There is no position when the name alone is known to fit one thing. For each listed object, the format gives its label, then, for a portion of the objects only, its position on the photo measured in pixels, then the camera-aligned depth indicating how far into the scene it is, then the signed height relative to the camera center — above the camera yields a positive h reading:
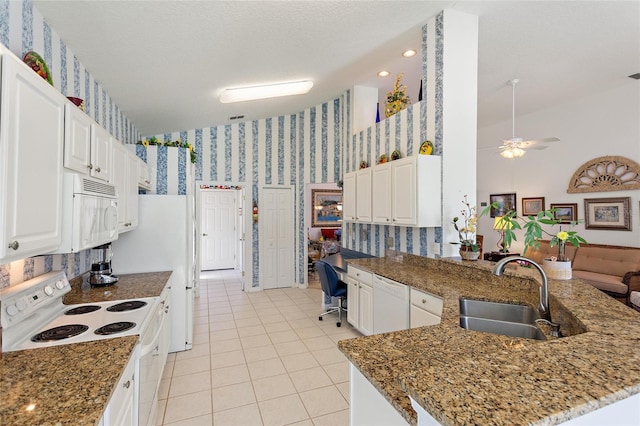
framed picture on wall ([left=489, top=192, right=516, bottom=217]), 6.52 +0.33
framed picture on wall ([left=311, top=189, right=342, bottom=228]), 8.14 +0.23
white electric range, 1.47 -0.62
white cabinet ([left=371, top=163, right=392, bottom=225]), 3.45 +0.27
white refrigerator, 3.17 -0.35
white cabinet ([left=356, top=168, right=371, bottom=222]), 3.84 +0.28
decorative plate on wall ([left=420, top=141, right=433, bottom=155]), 3.10 +0.71
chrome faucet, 1.65 -0.40
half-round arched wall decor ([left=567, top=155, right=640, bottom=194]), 4.70 +0.69
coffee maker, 2.60 -0.48
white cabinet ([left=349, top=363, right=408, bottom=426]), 1.07 -0.72
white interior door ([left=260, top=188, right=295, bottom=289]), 5.99 -0.42
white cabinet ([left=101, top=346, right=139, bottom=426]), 1.17 -0.81
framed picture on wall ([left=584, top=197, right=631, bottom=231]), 4.77 +0.07
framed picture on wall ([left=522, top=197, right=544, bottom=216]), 5.98 +0.24
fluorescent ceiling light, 3.91 +1.67
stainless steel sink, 1.85 -0.66
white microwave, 1.50 +0.02
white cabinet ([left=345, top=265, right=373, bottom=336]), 3.36 -0.97
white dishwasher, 2.73 -0.85
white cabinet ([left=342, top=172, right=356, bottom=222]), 4.22 +0.28
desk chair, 4.08 -0.92
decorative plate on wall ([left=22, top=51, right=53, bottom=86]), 1.50 +0.76
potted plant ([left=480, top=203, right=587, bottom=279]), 2.10 -0.15
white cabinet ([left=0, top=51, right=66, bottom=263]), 1.03 +0.21
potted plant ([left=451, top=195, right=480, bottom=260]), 2.88 -0.13
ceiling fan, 4.36 +1.06
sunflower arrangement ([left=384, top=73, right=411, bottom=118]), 3.78 +1.47
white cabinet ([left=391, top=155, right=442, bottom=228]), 3.01 +0.26
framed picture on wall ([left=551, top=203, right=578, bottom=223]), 5.42 +0.10
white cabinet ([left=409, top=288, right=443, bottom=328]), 2.31 -0.74
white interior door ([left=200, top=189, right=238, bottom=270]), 7.66 -0.33
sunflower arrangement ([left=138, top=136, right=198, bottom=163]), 3.64 +0.90
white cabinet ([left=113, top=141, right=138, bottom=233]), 2.28 +0.26
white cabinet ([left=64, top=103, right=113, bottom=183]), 1.51 +0.40
